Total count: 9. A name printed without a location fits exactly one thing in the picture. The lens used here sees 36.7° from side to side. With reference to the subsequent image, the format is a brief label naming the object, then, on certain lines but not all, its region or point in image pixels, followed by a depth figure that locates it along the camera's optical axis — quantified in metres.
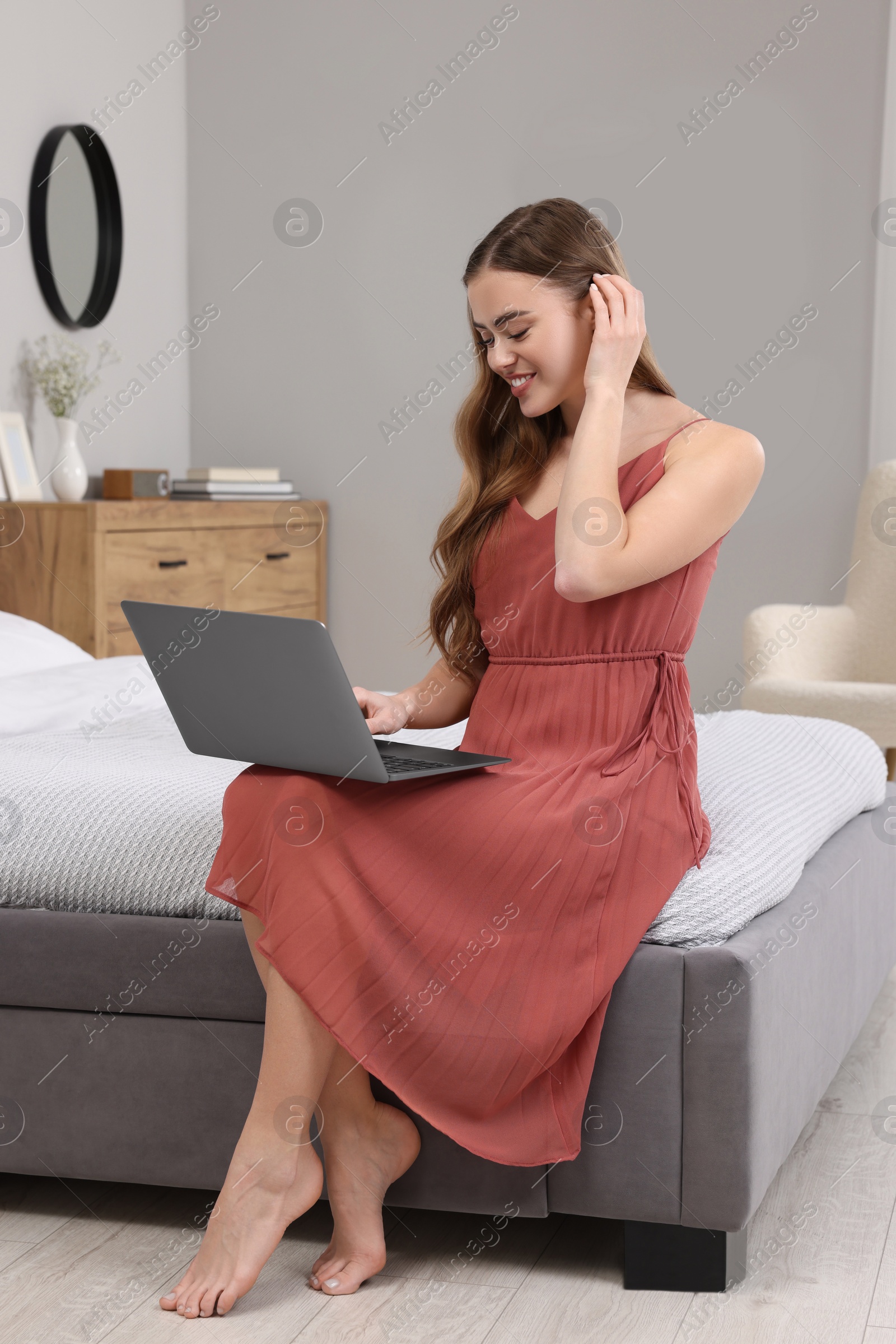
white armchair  3.31
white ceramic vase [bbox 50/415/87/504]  3.69
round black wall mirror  3.78
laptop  1.26
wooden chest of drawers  3.37
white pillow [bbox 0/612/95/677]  2.47
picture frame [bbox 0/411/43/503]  3.56
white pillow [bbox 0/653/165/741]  2.11
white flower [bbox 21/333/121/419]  3.75
